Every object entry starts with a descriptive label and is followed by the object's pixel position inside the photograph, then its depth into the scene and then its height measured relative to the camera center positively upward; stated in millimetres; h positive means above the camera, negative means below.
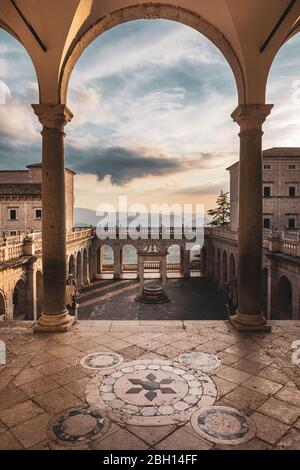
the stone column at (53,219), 7168 +181
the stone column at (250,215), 7242 +250
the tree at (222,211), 62125 +2960
